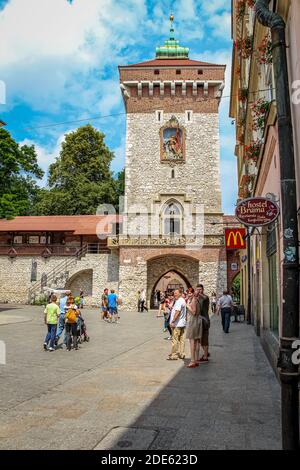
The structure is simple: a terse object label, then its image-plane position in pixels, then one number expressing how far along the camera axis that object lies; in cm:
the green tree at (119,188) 4619
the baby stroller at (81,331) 1203
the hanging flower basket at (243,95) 1339
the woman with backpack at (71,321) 1133
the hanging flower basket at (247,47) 1116
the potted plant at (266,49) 715
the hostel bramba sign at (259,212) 693
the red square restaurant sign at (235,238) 1895
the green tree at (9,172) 2439
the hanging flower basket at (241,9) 1246
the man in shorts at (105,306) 2050
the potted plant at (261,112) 805
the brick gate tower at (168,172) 2986
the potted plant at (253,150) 1063
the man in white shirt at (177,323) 969
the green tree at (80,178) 4394
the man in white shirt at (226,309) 1524
